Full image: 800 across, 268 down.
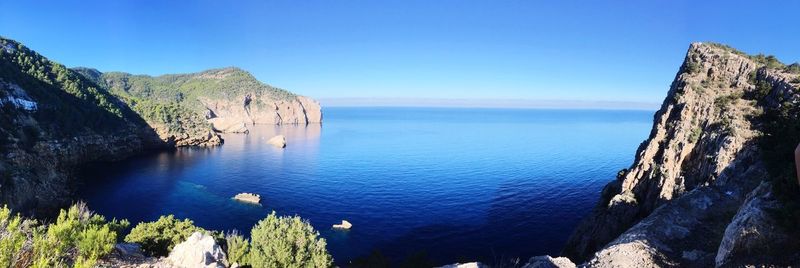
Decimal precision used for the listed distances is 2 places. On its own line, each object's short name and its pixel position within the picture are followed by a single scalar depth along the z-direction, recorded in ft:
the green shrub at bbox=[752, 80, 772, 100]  137.69
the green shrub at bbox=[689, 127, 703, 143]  143.74
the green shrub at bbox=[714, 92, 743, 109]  143.71
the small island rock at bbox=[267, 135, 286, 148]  481.55
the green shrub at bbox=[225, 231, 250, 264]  93.20
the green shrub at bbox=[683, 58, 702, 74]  169.99
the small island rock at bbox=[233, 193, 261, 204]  227.51
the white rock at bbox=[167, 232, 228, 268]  77.30
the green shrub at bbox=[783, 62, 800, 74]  140.21
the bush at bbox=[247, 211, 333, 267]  92.99
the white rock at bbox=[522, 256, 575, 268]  75.05
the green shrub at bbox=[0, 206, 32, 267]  39.58
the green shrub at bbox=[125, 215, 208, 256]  103.55
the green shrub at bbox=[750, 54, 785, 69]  154.65
